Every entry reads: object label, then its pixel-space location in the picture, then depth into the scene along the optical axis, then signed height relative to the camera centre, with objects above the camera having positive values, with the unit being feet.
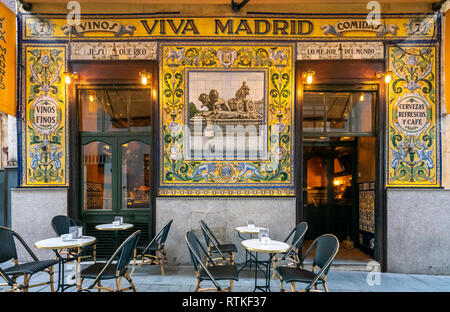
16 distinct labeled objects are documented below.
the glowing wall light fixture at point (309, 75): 16.93 +5.02
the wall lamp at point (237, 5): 16.67 +9.48
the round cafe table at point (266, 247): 11.16 -4.09
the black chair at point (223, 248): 14.66 -5.48
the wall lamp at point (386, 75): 16.24 +4.93
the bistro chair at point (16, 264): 10.85 -4.79
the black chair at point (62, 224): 15.34 -4.21
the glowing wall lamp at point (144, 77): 17.04 +5.03
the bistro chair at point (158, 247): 15.02 -5.30
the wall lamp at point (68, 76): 16.42 +4.89
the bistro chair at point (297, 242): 13.80 -4.70
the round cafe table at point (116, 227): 15.74 -4.41
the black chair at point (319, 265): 10.39 -4.69
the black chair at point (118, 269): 10.46 -4.80
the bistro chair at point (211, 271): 10.29 -4.98
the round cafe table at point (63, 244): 11.18 -3.93
